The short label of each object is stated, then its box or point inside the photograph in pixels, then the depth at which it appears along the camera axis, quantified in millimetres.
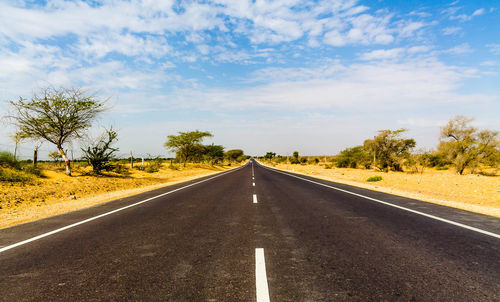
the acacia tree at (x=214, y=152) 57938
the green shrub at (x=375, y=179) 20019
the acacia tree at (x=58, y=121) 15609
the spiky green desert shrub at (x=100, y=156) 18406
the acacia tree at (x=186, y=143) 46806
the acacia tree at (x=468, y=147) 26125
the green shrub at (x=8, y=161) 13955
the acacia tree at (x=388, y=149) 32344
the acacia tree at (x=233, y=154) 110256
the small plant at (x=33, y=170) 14523
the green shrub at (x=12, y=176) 12036
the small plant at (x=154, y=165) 29802
